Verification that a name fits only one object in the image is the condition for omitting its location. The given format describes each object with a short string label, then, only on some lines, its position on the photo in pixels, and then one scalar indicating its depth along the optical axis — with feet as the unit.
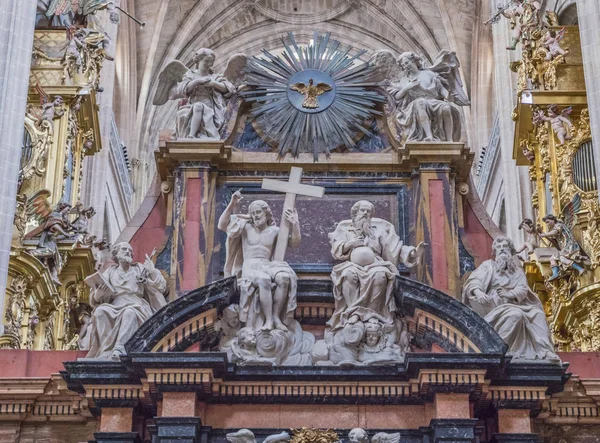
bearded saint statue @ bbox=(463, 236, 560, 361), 51.52
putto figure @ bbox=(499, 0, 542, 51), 90.33
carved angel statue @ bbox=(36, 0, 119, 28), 94.38
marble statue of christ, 51.52
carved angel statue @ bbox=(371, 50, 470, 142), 59.31
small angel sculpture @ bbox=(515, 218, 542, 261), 77.59
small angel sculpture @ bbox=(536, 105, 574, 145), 82.58
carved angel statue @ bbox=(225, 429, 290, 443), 48.37
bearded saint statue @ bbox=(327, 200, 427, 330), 51.75
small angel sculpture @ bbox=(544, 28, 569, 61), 85.46
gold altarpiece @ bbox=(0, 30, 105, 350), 79.56
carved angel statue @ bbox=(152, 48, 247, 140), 59.41
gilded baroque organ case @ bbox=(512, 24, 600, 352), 74.69
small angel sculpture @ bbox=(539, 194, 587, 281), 75.15
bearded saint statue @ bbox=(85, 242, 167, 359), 51.52
